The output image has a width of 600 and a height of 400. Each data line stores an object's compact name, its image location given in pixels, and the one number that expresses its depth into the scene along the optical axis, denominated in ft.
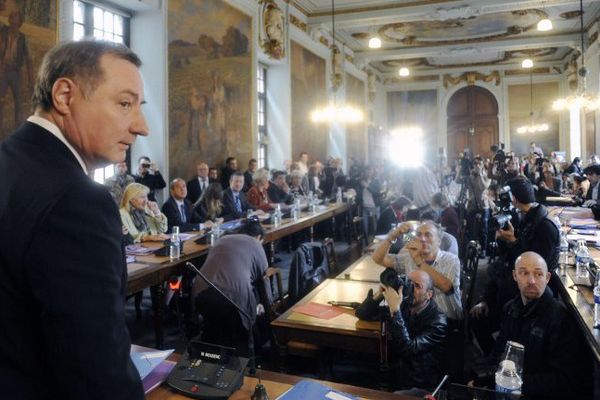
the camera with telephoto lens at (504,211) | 15.21
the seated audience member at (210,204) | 23.39
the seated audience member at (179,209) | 21.69
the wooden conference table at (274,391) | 6.32
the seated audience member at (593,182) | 24.61
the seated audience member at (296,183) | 33.50
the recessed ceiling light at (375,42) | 36.91
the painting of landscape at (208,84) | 27.35
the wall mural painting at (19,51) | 17.88
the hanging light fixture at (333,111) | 37.44
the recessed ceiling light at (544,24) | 34.60
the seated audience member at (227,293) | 12.26
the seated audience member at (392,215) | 22.15
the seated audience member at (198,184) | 28.07
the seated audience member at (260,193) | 28.37
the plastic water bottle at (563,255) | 14.40
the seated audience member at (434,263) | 11.79
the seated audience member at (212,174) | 29.99
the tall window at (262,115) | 40.19
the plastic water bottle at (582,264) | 12.83
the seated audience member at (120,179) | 21.60
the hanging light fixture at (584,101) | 37.27
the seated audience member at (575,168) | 35.33
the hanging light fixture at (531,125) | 63.46
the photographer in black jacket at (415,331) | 9.46
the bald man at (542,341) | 8.74
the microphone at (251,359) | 6.99
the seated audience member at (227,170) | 31.32
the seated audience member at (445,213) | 20.20
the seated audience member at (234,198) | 25.52
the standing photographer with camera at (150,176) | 25.44
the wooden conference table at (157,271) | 13.62
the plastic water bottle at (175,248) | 15.53
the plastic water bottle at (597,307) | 9.37
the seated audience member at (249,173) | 32.64
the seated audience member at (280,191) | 31.19
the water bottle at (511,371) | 7.00
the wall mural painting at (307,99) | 41.96
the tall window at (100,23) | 23.14
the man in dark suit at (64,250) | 2.73
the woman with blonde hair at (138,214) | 18.24
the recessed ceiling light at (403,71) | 57.40
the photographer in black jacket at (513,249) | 13.04
